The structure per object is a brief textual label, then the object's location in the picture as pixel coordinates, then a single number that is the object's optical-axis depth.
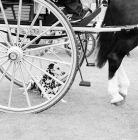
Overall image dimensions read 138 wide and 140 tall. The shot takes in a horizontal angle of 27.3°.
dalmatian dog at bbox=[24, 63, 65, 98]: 3.18
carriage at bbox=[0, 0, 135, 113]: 2.52
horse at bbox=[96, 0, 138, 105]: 2.90
